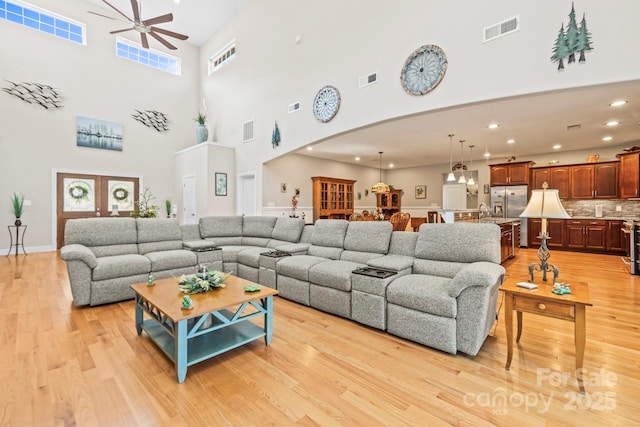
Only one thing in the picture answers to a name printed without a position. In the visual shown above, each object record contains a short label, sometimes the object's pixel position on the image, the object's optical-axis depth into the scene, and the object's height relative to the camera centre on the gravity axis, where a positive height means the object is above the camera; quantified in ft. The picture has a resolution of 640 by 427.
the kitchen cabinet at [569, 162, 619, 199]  22.45 +2.50
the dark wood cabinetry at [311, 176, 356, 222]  29.09 +1.64
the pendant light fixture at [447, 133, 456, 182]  21.56 +5.79
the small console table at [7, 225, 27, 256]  21.35 -1.53
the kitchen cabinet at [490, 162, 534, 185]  25.70 +3.60
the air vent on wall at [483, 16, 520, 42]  11.87 +7.94
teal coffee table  6.30 -2.80
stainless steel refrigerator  25.66 +0.88
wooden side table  5.85 -2.06
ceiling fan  16.76 +11.93
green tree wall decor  10.49 +6.45
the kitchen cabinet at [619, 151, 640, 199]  19.65 +2.59
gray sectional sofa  7.43 -1.99
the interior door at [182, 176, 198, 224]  26.35 +1.29
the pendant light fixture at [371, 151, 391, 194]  27.22 +2.26
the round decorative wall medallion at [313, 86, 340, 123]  18.33 +7.35
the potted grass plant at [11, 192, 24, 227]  20.93 +0.70
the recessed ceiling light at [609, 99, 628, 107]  13.84 +5.41
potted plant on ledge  27.20 +7.88
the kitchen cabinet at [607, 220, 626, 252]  21.49 -1.98
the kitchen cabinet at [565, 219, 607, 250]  22.29 -1.89
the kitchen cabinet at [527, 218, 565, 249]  24.17 -1.87
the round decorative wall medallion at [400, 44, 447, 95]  13.79 +7.24
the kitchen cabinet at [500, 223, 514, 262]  18.05 -2.03
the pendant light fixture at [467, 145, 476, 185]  31.53 +5.02
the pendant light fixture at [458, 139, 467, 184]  22.66 +5.77
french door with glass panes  23.76 +1.60
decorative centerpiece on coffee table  8.09 -2.05
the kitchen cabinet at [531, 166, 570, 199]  24.45 +2.98
